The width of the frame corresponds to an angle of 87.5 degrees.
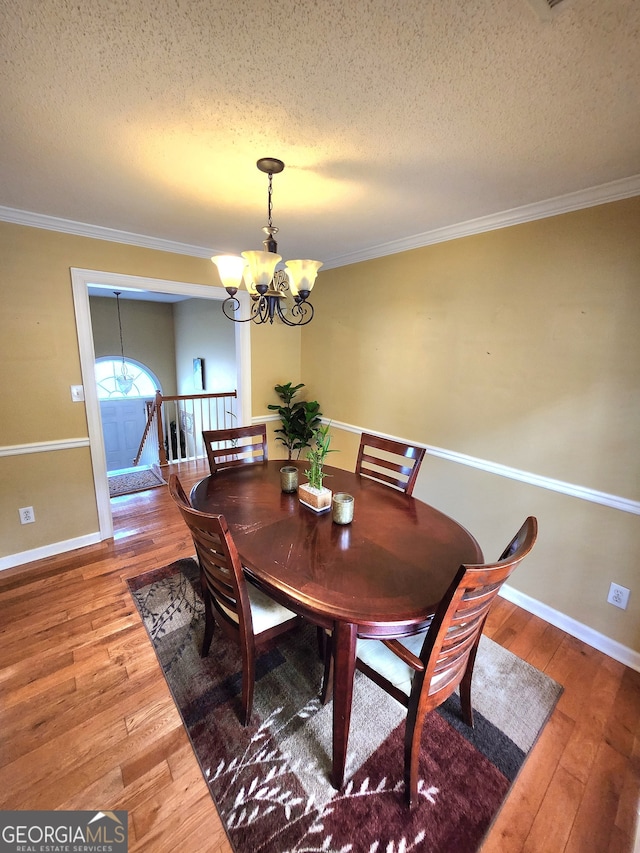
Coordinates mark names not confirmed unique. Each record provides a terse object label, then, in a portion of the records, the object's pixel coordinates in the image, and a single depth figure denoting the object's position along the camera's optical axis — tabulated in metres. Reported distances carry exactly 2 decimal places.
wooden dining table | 1.09
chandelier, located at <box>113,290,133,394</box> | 6.39
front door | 6.72
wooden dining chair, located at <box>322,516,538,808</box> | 0.95
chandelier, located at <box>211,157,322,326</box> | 1.53
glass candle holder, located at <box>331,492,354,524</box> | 1.54
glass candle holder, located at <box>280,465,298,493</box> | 1.86
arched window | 6.45
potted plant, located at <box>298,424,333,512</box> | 1.67
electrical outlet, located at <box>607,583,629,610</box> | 1.81
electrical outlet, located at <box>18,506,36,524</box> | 2.44
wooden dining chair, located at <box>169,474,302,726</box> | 1.20
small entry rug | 3.82
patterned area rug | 1.14
